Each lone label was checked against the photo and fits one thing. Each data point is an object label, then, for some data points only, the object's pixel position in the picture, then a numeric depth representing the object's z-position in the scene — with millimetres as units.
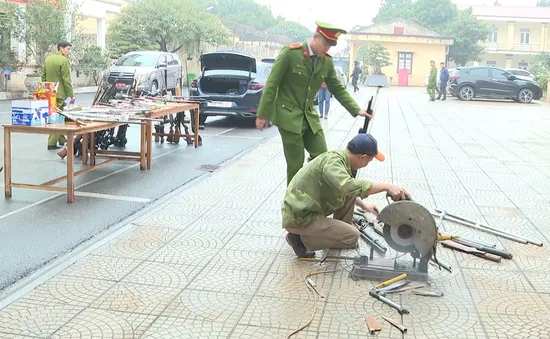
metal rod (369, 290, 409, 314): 4297
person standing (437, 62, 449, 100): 30594
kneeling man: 4715
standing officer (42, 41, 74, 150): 10578
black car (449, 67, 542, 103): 30312
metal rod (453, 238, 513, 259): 5527
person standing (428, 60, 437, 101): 29727
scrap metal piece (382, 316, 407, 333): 4016
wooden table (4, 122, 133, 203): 6910
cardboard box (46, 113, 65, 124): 7339
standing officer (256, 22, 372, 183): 5824
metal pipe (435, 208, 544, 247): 5965
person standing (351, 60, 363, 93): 35562
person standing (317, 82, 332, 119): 17756
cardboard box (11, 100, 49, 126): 6973
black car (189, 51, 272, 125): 14930
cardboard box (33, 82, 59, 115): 7402
